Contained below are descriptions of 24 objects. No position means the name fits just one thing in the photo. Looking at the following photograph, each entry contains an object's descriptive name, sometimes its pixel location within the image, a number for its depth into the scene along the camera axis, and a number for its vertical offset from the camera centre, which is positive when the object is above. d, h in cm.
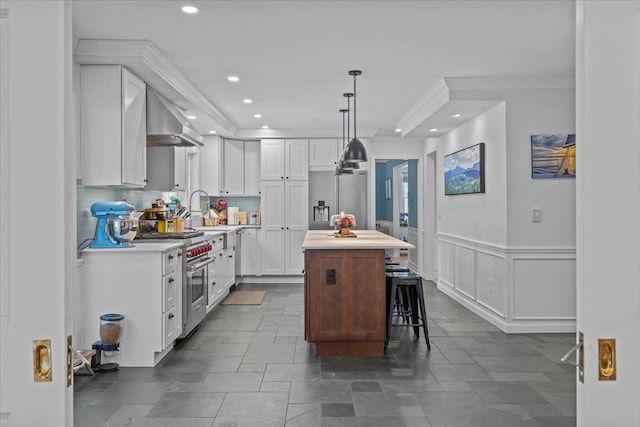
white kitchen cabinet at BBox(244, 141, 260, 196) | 805 +67
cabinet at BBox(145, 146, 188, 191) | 491 +41
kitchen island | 403 -73
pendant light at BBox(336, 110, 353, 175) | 505 +43
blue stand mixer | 379 -13
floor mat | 629 -123
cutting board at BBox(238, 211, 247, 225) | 812 -17
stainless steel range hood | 441 +78
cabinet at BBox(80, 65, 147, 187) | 383 +68
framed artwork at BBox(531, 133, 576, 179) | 482 +53
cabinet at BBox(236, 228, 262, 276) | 783 -72
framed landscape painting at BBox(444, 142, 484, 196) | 549 +45
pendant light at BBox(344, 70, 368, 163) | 458 +54
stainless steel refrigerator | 784 +21
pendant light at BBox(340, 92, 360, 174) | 485 +45
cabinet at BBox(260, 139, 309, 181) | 785 +78
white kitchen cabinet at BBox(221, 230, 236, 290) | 646 -74
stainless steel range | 442 -64
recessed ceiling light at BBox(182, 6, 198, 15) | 309 +129
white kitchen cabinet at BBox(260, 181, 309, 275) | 783 -26
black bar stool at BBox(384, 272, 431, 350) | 423 -85
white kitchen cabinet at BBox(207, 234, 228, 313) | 551 -84
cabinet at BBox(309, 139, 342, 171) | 787 +90
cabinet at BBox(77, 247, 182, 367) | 370 -69
